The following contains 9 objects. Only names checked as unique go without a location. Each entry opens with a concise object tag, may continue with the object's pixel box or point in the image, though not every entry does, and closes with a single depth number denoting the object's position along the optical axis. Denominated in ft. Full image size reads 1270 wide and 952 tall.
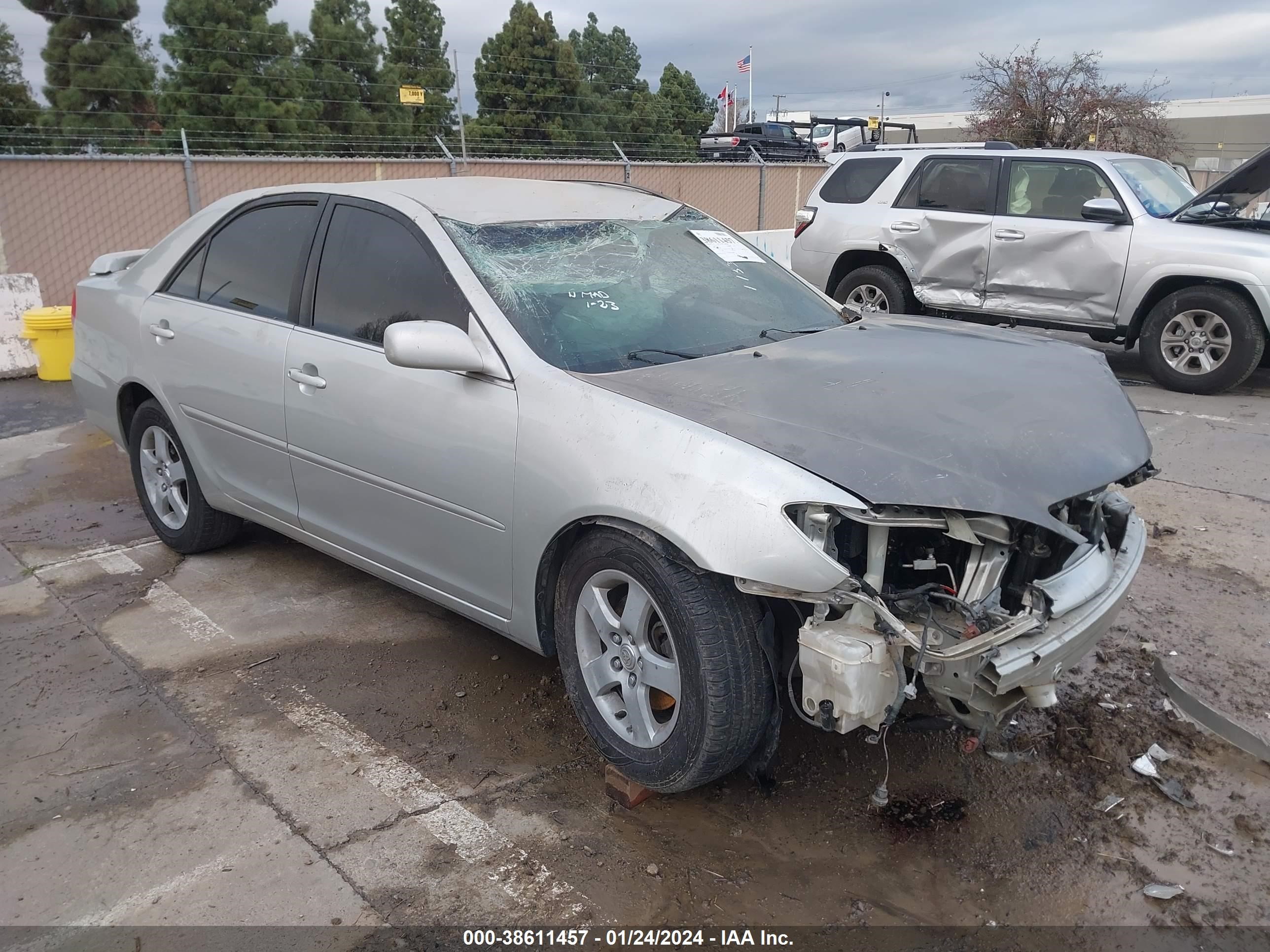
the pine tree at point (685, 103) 102.68
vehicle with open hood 25.54
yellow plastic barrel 27.94
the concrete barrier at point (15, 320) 28.60
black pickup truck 76.18
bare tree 78.79
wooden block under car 9.59
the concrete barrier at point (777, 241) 43.16
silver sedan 8.13
